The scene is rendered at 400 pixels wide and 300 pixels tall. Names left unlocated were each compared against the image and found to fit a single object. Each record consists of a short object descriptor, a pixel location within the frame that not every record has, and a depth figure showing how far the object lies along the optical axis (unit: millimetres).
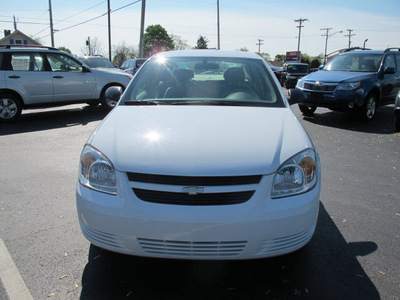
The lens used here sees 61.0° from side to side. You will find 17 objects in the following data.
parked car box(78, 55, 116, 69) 15056
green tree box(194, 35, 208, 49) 88800
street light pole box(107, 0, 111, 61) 32919
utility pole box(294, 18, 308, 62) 70444
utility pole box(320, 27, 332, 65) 82494
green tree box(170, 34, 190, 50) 92562
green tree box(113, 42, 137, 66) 65500
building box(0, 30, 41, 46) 41188
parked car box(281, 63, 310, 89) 22947
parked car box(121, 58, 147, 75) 17469
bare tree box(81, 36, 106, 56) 60556
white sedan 2008
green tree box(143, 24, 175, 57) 105250
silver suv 8172
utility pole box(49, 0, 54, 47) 36469
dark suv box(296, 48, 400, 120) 8148
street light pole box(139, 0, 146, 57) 23548
